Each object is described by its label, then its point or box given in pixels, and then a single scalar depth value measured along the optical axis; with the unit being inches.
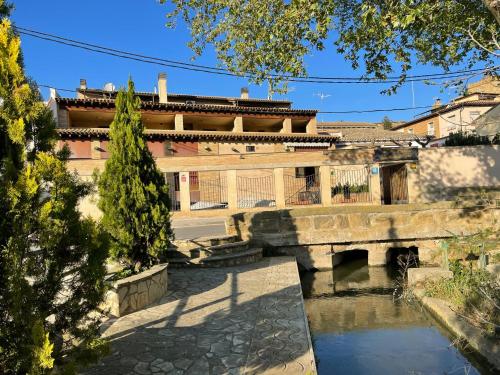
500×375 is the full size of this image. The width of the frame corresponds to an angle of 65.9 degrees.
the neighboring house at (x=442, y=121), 1427.2
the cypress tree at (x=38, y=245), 115.7
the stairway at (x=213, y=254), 386.0
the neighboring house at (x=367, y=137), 1376.0
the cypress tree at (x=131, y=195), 285.7
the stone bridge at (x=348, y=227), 456.1
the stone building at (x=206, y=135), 808.9
